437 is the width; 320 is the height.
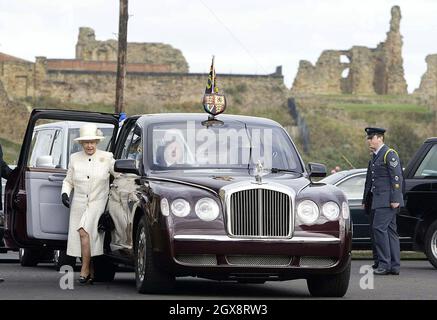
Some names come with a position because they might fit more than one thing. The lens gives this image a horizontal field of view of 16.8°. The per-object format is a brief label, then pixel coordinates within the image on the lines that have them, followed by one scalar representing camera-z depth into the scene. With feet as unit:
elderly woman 54.19
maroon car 47.52
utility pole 129.08
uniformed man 63.31
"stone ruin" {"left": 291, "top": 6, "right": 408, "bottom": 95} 358.64
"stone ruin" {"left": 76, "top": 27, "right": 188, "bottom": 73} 340.18
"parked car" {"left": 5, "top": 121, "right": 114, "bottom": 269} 70.69
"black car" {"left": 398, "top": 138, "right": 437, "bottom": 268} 69.92
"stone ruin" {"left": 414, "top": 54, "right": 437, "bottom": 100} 364.58
